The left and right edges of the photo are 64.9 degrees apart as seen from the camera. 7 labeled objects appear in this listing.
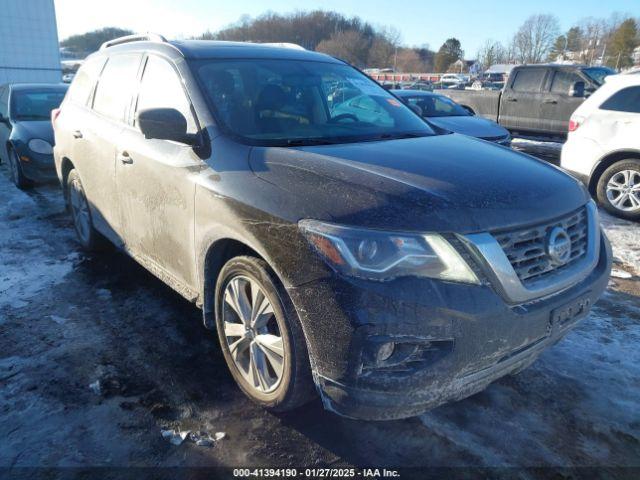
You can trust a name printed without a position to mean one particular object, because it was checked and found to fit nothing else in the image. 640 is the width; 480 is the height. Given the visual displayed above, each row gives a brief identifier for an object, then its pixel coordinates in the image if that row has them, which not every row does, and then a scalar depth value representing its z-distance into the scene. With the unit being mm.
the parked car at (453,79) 51619
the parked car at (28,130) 7285
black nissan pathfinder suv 1964
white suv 6020
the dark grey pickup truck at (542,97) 10820
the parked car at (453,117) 8328
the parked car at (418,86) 29900
